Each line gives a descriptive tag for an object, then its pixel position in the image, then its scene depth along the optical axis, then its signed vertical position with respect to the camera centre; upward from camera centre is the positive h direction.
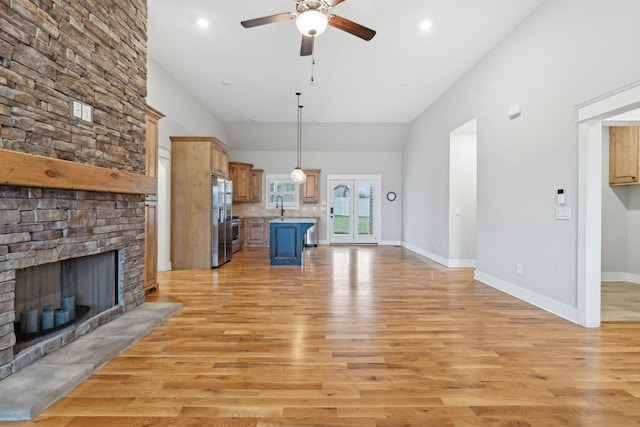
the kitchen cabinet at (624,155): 4.61 +0.86
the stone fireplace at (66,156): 1.97 +0.42
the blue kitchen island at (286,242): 6.39 -0.64
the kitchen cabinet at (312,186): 9.79 +0.78
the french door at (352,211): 10.05 +0.00
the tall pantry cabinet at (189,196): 5.78 +0.27
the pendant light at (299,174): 7.53 +0.88
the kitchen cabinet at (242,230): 9.37 -0.59
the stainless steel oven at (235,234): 8.13 -0.63
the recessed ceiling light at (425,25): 3.91 +2.34
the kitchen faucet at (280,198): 9.97 +0.39
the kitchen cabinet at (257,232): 9.70 -0.66
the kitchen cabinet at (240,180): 9.34 +0.93
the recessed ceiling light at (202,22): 3.86 +2.35
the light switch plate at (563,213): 3.25 -0.01
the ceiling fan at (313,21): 2.75 +1.84
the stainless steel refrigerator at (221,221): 5.89 -0.20
